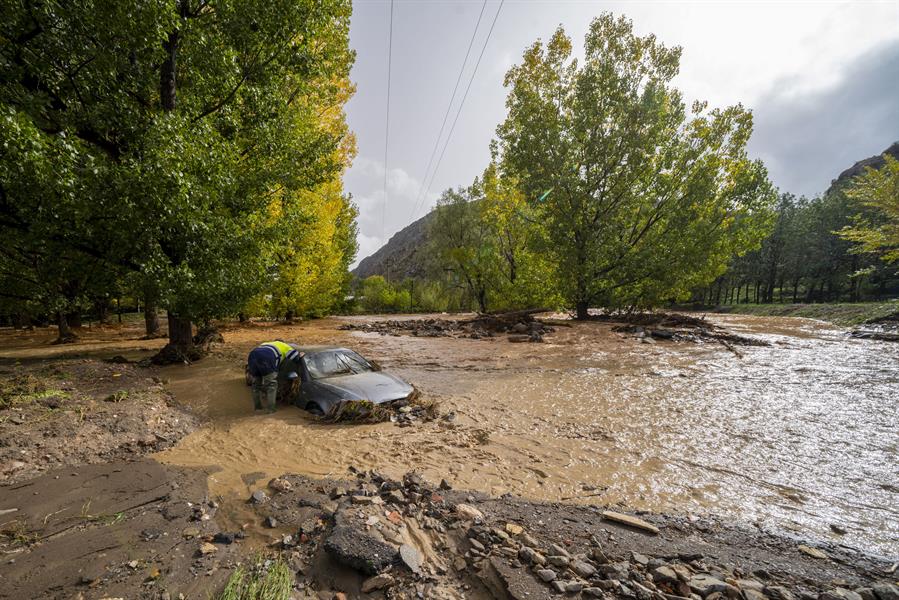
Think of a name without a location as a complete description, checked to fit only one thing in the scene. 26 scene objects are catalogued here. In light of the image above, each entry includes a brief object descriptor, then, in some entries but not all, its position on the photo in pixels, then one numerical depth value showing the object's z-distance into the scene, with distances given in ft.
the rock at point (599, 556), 8.48
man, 23.03
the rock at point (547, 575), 7.72
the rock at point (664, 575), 7.82
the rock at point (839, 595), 7.44
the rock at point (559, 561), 8.15
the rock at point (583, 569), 7.92
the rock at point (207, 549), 8.61
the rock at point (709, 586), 7.47
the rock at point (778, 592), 7.45
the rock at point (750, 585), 7.67
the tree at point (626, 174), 57.88
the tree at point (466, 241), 90.17
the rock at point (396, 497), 11.12
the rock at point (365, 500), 10.82
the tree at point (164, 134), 24.20
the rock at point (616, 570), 7.88
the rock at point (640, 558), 8.40
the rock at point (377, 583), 7.69
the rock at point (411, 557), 8.20
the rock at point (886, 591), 7.52
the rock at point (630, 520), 10.17
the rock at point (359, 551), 8.12
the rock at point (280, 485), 11.97
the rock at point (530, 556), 8.23
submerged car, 21.12
